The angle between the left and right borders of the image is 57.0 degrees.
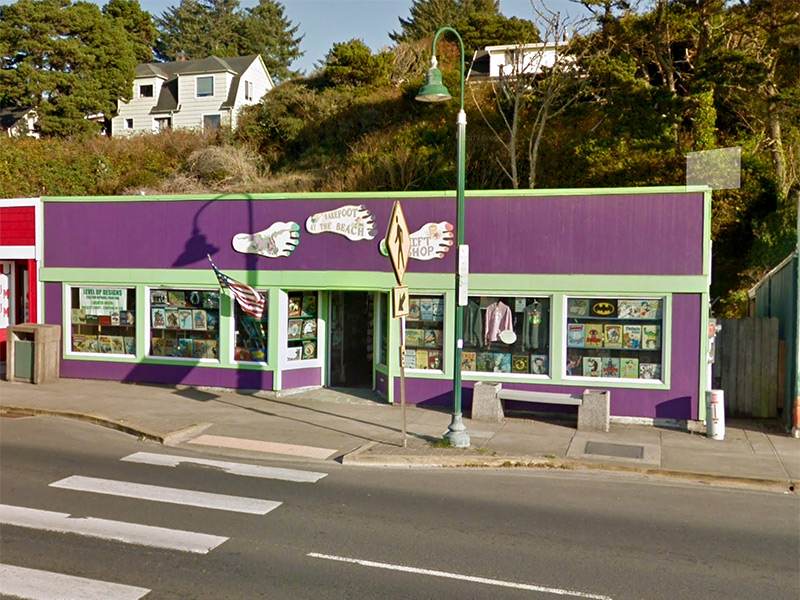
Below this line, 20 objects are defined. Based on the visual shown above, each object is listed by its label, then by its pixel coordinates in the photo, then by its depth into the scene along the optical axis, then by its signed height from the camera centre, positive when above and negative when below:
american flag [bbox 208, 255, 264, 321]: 14.57 -0.20
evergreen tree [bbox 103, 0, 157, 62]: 63.16 +23.35
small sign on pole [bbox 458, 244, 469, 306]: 10.88 +0.15
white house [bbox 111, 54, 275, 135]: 48.88 +13.07
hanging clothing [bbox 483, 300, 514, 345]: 13.91 -0.62
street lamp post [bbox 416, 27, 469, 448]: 10.64 +1.00
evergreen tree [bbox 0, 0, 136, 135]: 46.03 +14.62
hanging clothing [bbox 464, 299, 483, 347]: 14.11 -0.71
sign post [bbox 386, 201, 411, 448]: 10.37 +0.48
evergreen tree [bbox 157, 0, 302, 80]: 72.56 +25.46
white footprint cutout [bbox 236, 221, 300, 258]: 14.99 +0.91
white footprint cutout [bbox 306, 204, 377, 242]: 14.56 +1.27
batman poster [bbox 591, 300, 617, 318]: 13.38 -0.36
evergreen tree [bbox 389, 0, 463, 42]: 57.44 +21.97
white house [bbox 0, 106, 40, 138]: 46.94 +10.90
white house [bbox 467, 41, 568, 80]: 25.62 +10.20
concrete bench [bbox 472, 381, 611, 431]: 12.50 -1.97
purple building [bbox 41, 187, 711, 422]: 13.01 -0.11
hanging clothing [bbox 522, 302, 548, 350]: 13.74 -0.72
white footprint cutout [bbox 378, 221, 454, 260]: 14.12 +0.88
